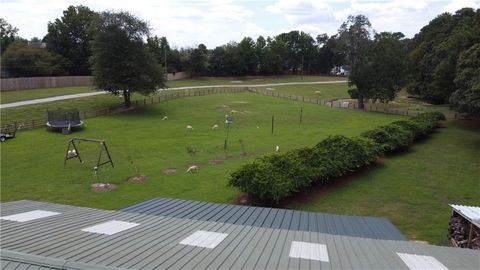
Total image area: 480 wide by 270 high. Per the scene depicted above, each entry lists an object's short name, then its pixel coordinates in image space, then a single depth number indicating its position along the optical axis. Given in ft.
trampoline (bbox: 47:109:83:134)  130.54
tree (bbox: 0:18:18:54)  293.64
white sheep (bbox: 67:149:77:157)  92.86
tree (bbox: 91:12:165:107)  166.20
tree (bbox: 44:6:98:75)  284.61
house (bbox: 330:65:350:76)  468.34
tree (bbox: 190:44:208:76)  332.80
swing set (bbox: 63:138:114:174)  87.51
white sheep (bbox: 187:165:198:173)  84.29
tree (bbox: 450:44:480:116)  115.74
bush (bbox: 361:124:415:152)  98.32
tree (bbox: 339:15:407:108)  202.18
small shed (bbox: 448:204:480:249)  47.37
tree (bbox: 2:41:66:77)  243.40
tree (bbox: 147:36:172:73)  327.67
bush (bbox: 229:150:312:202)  61.46
